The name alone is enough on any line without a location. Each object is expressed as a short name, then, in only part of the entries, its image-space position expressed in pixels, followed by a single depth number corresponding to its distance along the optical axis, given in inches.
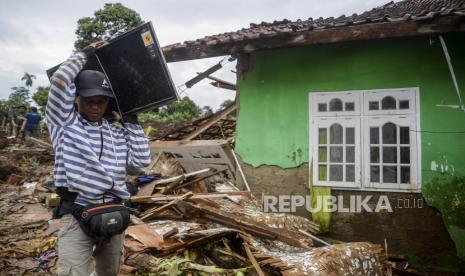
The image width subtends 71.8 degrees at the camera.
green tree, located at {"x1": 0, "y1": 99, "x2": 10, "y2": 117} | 915.0
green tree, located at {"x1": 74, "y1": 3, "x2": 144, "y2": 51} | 884.6
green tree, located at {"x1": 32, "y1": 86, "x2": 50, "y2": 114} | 846.8
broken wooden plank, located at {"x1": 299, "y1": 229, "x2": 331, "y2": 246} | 193.6
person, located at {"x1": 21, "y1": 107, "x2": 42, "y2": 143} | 483.7
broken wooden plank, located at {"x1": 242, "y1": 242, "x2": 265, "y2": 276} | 137.3
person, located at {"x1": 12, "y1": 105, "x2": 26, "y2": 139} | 579.5
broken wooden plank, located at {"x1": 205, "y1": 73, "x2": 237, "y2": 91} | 290.1
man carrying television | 86.9
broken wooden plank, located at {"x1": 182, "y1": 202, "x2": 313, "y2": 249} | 173.9
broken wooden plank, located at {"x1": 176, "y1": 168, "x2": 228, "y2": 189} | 232.7
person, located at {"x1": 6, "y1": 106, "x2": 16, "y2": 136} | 669.4
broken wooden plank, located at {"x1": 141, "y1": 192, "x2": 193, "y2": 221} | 185.5
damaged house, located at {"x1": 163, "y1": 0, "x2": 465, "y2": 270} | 198.1
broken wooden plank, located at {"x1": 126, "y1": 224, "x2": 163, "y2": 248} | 148.7
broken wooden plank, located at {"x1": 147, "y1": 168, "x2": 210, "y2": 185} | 224.1
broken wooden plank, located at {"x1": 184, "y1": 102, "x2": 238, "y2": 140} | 277.1
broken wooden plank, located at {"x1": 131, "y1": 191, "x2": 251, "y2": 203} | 195.6
